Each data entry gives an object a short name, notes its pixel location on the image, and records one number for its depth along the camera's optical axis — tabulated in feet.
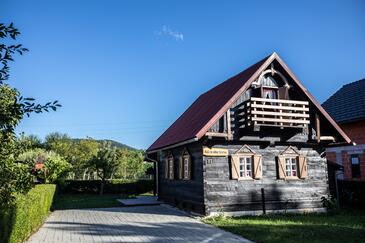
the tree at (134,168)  189.98
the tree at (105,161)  102.58
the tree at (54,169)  84.48
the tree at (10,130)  14.24
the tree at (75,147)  183.93
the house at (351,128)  71.20
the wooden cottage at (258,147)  52.49
